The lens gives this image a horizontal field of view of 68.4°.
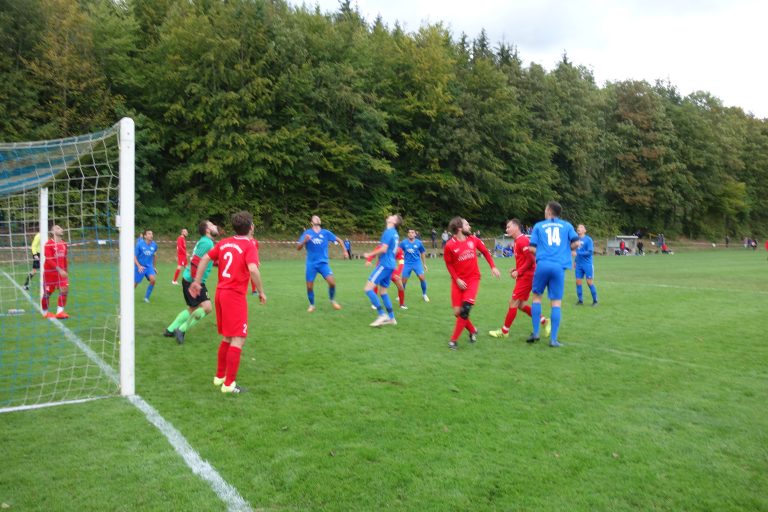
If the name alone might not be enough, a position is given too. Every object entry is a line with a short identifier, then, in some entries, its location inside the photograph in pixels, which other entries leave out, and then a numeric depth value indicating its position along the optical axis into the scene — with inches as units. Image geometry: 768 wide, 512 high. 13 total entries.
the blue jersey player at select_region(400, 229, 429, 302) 531.8
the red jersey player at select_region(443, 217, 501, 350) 319.3
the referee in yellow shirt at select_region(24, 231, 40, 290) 551.6
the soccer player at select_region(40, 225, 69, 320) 405.7
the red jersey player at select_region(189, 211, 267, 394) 230.8
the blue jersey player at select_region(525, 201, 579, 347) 322.0
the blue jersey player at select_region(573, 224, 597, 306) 519.8
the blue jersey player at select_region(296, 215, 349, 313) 457.4
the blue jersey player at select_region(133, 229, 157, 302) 513.6
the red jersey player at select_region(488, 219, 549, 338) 352.5
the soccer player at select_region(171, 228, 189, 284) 561.5
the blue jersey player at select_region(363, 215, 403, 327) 401.4
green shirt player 330.3
